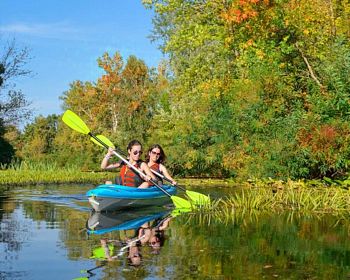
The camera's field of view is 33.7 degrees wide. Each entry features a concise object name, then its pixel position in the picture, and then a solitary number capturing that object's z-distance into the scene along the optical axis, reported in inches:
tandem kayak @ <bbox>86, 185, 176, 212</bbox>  514.9
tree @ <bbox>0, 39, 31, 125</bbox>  1487.5
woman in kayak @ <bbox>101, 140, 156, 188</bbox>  571.7
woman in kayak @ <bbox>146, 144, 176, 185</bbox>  658.2
